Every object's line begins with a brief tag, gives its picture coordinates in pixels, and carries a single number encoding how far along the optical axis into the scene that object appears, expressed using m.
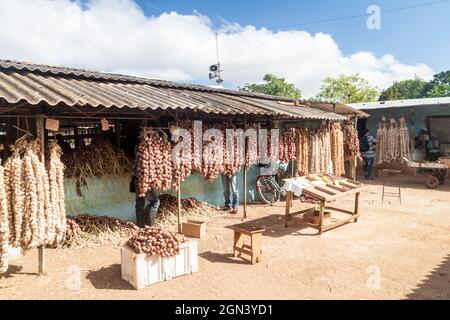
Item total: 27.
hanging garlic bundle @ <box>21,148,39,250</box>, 5.16
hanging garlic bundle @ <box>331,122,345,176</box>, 12.35
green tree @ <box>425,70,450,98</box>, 45.06
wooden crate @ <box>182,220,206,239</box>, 7.90
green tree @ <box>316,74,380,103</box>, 38.41
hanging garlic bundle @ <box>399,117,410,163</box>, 16.81
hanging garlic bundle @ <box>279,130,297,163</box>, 10.41
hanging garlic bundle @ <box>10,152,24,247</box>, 5.08
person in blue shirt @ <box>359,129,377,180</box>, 16.42
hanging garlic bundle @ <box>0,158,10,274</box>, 4.94
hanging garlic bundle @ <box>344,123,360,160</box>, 14.60
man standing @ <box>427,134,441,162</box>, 16.91
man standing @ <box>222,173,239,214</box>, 10.27
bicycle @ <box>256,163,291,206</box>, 11.70
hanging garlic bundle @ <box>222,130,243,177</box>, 8.81
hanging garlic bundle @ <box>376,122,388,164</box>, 17.23
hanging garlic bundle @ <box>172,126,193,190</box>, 7.69
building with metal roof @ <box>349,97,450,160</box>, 17.09
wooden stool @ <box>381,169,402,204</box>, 11.82
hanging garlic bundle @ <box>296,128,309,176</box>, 10.90
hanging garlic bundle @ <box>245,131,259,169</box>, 9.42
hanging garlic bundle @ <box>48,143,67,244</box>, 5.50
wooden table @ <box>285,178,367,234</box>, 7.93
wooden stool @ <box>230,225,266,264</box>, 6.35
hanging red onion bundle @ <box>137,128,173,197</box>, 7.13
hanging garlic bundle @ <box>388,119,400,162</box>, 16.95
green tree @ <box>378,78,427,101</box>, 53.53
